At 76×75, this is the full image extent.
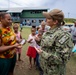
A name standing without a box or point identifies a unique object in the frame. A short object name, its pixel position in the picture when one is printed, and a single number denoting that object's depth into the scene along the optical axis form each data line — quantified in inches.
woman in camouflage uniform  39.5
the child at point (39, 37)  70.7
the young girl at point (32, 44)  87.5
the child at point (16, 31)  93.8
